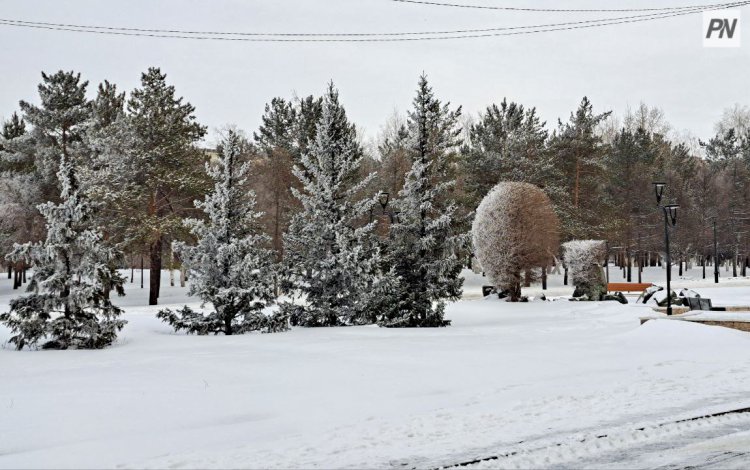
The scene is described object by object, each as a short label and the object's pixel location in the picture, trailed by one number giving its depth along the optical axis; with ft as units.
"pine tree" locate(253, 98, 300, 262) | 137.69
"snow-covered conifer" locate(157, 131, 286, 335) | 57.93
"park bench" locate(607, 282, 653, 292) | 134.82
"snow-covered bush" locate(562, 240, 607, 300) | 109.09
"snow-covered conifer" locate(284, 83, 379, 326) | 63.52
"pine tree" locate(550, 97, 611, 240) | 173.68
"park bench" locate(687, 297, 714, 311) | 79.00
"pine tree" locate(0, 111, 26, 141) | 170.09
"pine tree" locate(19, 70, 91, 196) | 134.82
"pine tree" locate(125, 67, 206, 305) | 109.81
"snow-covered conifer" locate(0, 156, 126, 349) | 47.96
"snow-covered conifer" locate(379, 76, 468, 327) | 66.80
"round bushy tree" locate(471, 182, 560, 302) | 105.19
